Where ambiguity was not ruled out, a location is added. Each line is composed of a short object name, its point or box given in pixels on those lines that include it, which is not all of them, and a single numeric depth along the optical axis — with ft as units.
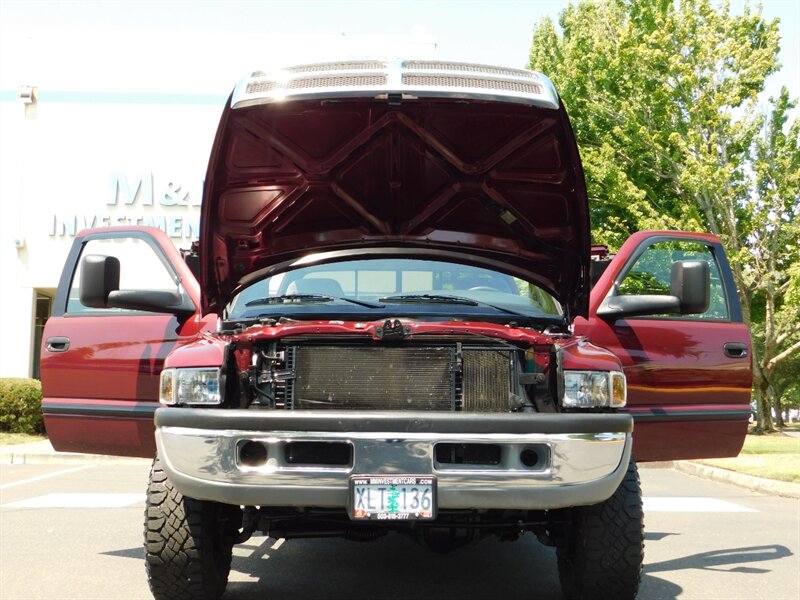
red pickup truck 11.32
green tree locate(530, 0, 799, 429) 56.54
